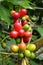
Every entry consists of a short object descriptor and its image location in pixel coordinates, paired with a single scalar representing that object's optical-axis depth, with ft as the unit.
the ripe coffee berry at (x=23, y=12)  0.66
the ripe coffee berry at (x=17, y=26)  0.62
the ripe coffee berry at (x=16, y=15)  0.65
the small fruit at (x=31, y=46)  0.64
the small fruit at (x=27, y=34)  0.62
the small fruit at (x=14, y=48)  0.64
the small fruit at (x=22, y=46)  0.62
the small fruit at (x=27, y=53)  0.65
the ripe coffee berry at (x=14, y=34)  0.62
